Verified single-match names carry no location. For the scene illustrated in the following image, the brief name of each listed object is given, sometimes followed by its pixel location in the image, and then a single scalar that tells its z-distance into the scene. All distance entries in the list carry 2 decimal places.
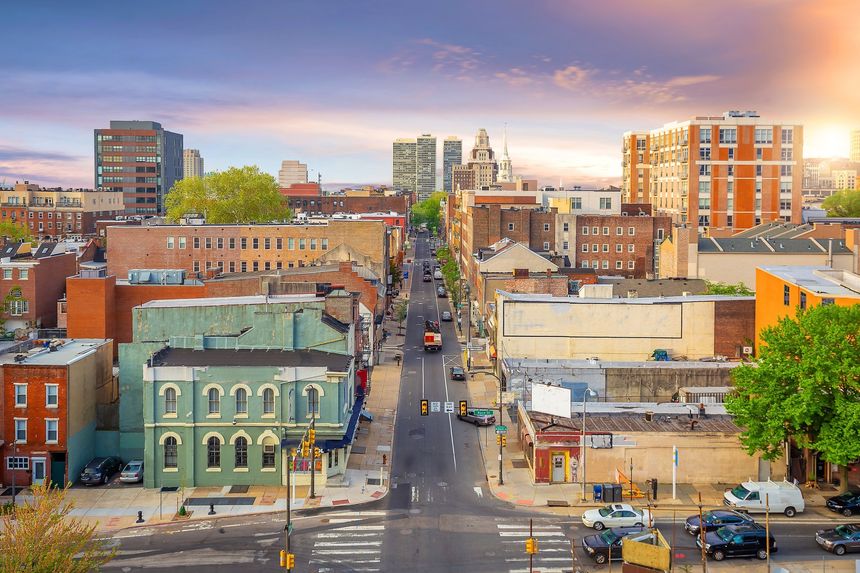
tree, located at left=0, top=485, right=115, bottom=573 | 28.53
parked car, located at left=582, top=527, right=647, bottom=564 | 40.31
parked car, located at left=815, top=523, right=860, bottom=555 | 41.06
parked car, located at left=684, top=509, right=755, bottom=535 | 42.75
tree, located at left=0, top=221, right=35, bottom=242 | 159.38
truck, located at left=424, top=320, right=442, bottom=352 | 97.06
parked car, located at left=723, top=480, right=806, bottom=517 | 46.56
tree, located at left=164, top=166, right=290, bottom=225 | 158.88
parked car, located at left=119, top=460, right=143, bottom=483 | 52.72
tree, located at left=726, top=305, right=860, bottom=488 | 45.25
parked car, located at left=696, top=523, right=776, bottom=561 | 40.91
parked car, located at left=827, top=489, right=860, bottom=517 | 46.41
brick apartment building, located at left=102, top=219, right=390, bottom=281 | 116.94
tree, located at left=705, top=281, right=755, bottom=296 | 92.38
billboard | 55.19
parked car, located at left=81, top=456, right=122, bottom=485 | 52.44
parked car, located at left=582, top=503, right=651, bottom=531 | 44.22
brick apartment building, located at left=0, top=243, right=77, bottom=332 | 95.62
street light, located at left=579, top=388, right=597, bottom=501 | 52.00
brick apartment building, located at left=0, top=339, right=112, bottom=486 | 52.34
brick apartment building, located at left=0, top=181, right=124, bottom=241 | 195.62
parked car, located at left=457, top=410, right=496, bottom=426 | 66.25
